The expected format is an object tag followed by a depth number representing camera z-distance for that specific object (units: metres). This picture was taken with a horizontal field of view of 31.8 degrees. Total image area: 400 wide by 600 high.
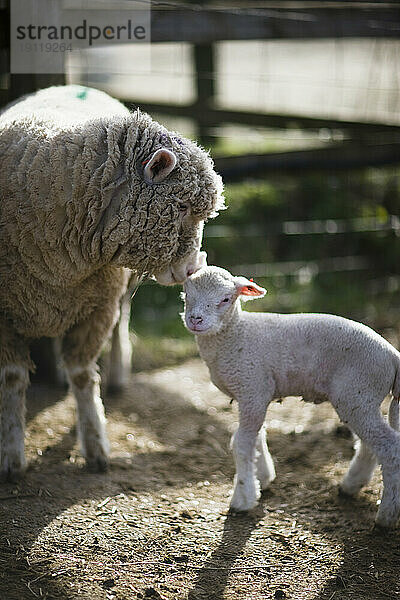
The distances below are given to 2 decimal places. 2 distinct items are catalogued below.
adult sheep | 3.09
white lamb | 3.03
